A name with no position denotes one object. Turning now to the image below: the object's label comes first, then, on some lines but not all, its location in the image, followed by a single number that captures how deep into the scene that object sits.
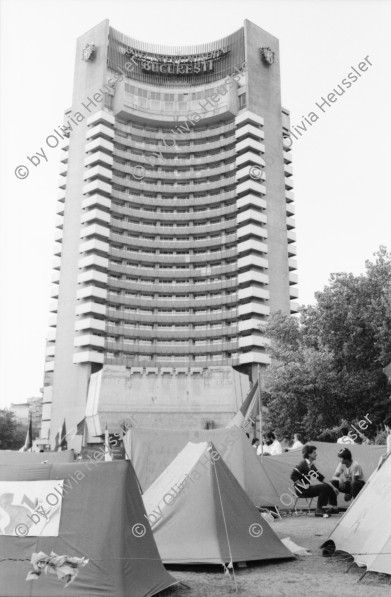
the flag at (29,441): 32.28
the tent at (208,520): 7.79
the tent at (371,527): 6.91
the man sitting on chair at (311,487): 12.54
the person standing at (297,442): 16.88
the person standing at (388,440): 8.41
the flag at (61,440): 30.47
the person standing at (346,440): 16.56
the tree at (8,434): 82.25
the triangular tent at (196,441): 13.52
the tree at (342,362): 27.05
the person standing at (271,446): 17.39
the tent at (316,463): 14.35
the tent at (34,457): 13.99
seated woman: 11.56
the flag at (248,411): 18.85
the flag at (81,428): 29.56
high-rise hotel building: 77.56
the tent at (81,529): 5.97
